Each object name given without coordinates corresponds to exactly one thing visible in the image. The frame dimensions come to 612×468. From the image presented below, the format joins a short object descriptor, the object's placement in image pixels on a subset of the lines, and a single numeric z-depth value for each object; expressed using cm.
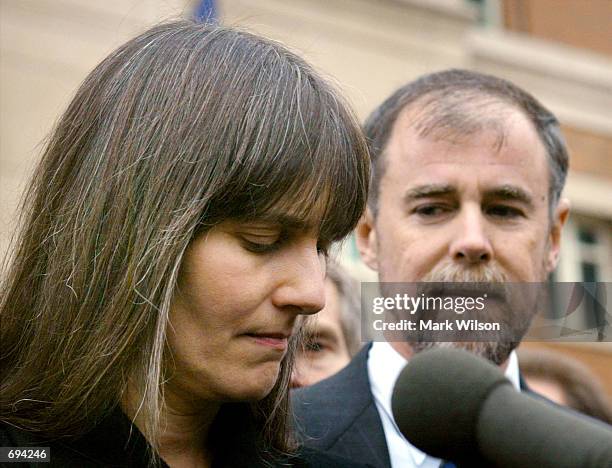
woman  236
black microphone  169
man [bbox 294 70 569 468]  319
